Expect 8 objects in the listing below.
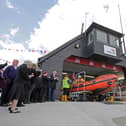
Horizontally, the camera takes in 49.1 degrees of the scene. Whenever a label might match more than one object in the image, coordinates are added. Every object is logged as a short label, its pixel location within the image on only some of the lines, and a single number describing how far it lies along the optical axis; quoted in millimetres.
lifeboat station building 8691
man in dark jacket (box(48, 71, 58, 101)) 6262
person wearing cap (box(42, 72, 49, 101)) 5955
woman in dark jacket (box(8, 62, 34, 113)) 3230
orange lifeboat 7106
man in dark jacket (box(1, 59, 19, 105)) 4373
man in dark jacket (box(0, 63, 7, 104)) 3983
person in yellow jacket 7281
